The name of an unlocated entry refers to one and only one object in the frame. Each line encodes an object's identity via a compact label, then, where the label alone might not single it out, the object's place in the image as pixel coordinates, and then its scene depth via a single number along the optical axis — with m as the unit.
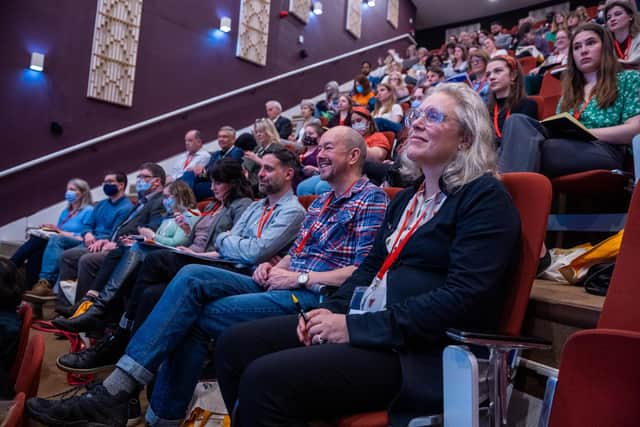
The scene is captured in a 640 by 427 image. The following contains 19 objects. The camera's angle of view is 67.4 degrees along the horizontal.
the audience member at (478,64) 3.12
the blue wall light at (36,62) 4.38
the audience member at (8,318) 1.54
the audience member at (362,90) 6.11
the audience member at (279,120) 5.08
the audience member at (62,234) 3.43
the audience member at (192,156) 4.35
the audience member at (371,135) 2.91
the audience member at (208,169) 3.94
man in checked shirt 1.39
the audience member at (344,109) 4.01
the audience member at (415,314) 0.95
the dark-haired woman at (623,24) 2.59
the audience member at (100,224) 3.41
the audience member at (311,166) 3.08
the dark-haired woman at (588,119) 1.77
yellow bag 1.31
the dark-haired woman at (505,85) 2.30
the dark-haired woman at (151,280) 1.82
